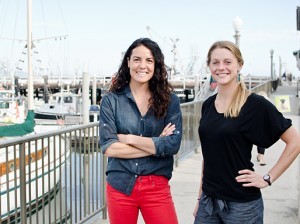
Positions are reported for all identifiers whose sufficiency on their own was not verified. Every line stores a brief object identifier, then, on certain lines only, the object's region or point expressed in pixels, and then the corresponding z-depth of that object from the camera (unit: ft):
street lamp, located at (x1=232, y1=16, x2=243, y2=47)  33.53
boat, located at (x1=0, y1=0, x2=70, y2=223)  10.29
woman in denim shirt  8.55
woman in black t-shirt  7.66
